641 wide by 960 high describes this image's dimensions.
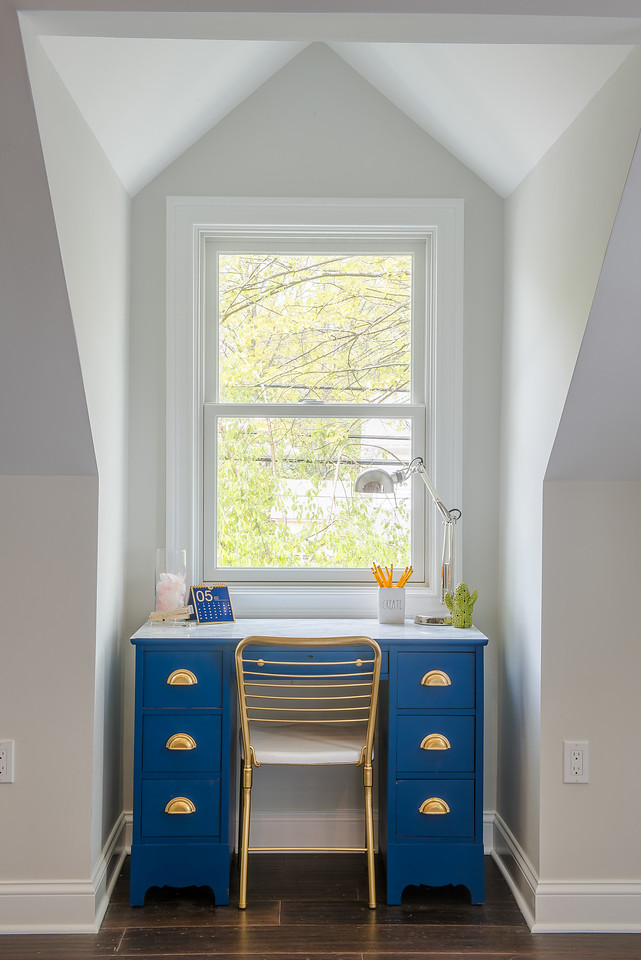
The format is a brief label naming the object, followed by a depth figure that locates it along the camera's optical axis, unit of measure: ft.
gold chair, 8.29
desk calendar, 9.40
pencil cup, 9.55
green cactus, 9.30
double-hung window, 10.35
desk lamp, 9.54
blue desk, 8.49
